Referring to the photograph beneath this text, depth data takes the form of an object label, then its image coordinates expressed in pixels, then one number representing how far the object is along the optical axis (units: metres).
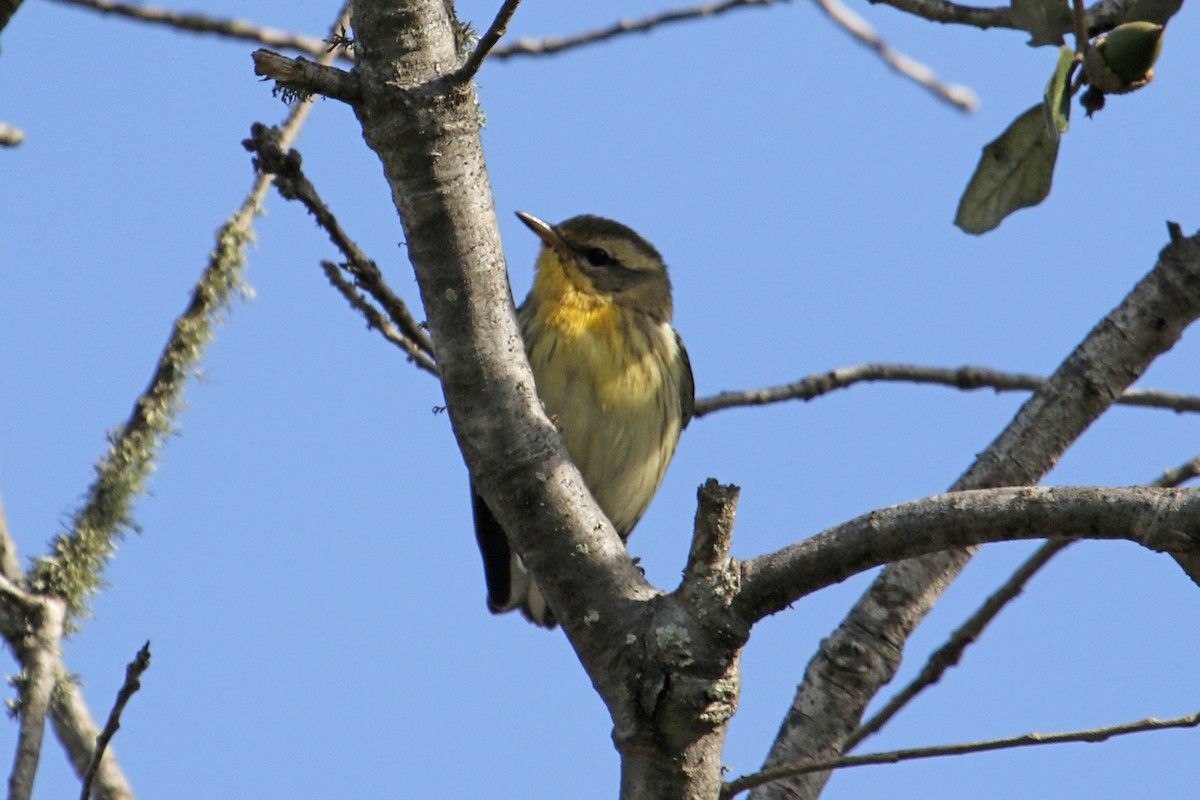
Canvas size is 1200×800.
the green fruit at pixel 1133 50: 5.85
